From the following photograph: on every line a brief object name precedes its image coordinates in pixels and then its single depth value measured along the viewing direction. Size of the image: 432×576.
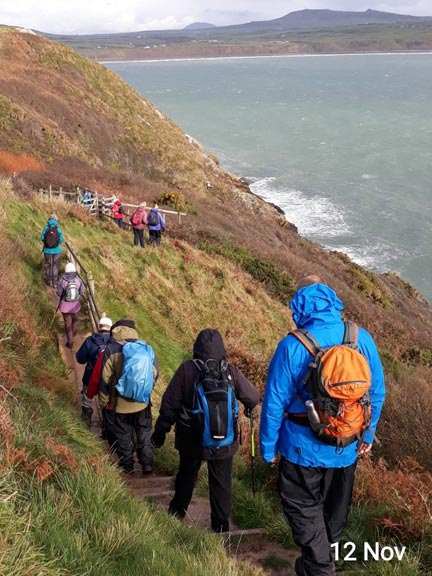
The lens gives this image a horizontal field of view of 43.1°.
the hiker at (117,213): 18.17
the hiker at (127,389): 5.64
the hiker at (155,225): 16.27
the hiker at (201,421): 4.73
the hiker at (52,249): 10.98
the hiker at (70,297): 8.92
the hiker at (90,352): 6.72
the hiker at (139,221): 15.88
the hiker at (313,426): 3.84
